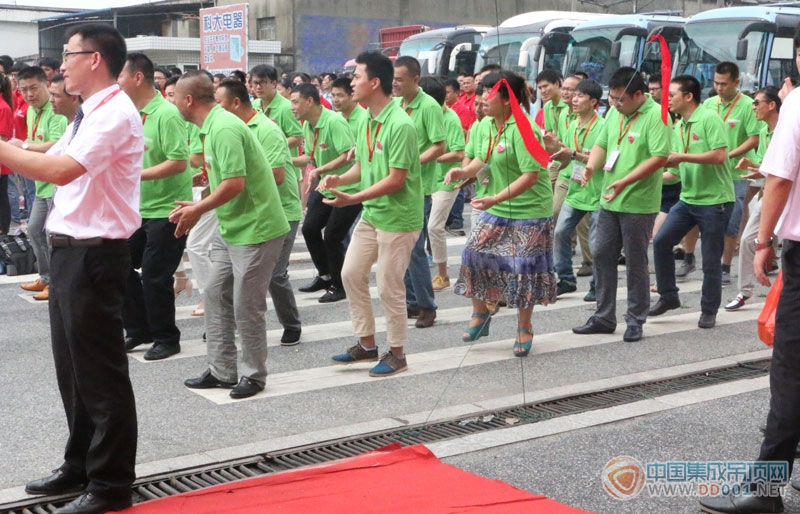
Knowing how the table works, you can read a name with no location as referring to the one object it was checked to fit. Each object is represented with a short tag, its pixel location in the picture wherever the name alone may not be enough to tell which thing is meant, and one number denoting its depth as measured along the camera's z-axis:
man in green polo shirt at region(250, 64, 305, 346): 7.40
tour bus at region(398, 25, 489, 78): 26.14
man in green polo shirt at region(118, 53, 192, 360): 6.87
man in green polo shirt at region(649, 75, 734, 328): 8.13
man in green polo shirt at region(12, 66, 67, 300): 8.84
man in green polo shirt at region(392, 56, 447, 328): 8.00
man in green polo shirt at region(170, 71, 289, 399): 5.91
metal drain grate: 4.55
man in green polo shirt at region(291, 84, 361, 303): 9.17
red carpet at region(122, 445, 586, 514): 4.18
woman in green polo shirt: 7.01
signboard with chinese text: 16.86
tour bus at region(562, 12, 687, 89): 21.11
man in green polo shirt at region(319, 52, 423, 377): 6.49
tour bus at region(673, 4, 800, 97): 18.97
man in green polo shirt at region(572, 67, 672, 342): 7.47
